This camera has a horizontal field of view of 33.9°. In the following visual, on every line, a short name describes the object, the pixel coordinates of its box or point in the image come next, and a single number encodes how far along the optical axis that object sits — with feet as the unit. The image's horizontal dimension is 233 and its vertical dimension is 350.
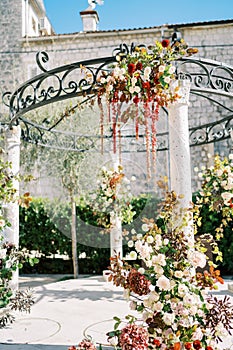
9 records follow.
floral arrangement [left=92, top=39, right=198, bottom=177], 9.21
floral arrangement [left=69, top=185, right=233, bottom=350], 6.37
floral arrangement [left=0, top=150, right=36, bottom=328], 11.64
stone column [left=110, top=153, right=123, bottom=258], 20.33
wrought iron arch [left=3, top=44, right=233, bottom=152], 10.83
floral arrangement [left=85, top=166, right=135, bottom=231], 19.63
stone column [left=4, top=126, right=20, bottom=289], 13.57
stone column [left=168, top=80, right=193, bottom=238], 10.06
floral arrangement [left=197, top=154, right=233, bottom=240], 12.45
